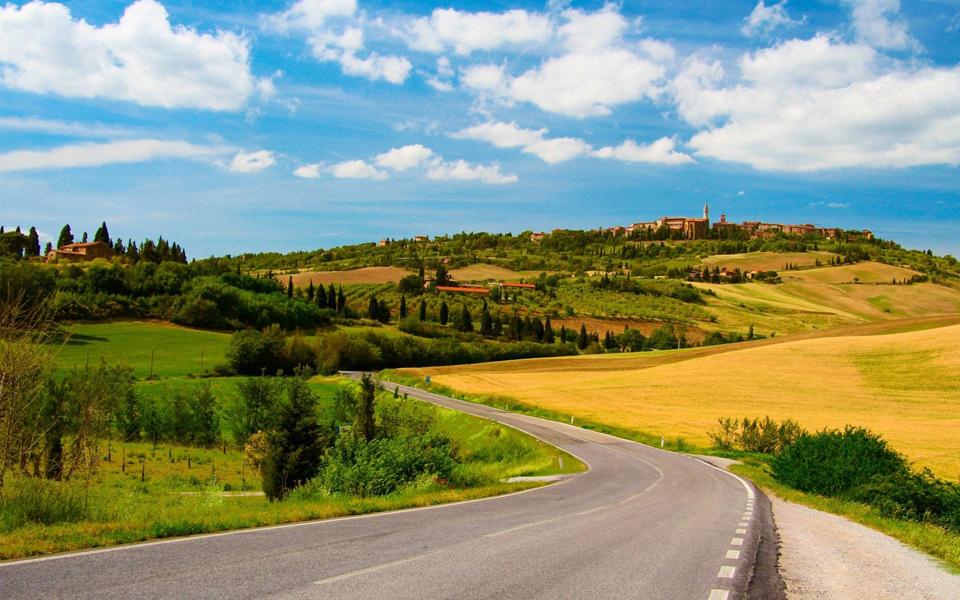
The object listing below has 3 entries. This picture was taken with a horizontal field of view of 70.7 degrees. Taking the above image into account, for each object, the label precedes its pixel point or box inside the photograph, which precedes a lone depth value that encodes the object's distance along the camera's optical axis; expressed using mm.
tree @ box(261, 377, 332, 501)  30766
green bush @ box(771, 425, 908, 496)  24281
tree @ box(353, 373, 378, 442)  36031
